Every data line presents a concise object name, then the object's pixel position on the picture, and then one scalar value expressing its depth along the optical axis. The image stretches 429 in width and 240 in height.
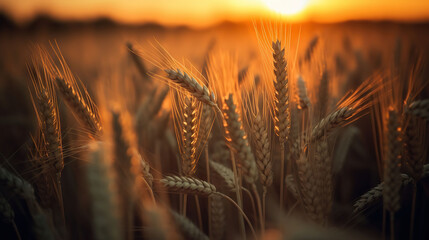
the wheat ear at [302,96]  0.68
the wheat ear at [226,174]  0.64
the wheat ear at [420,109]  0.59
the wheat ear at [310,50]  1.04
